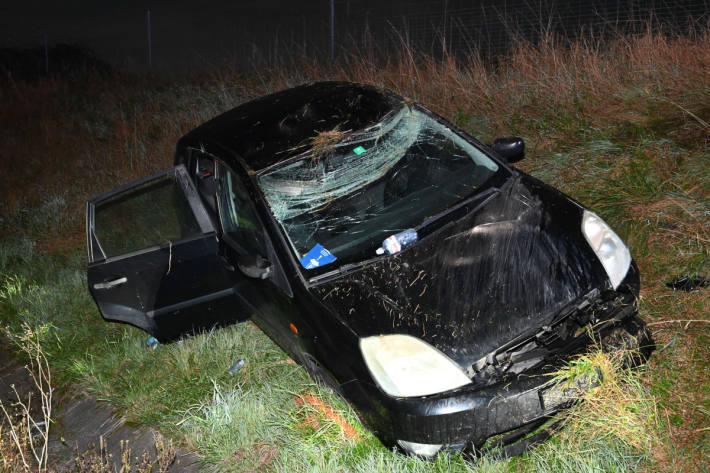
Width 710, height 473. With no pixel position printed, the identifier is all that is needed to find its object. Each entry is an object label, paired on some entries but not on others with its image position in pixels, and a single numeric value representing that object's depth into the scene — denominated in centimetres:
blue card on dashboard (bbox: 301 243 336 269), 338
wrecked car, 279
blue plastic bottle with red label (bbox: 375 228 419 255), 337
